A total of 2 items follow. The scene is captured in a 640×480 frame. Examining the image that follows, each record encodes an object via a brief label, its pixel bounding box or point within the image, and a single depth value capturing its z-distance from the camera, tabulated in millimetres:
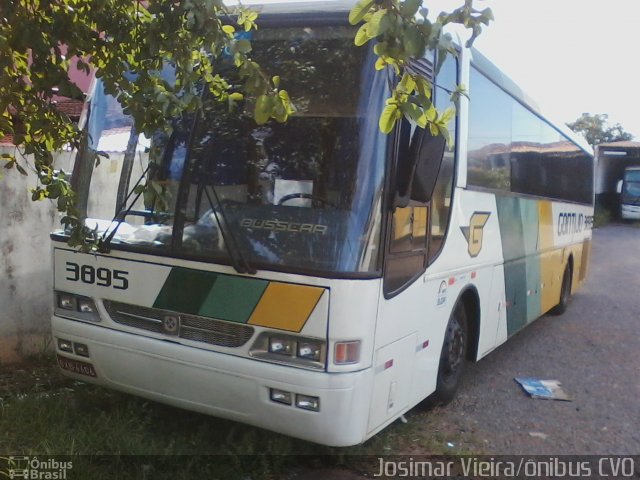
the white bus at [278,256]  3570
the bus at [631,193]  31047
